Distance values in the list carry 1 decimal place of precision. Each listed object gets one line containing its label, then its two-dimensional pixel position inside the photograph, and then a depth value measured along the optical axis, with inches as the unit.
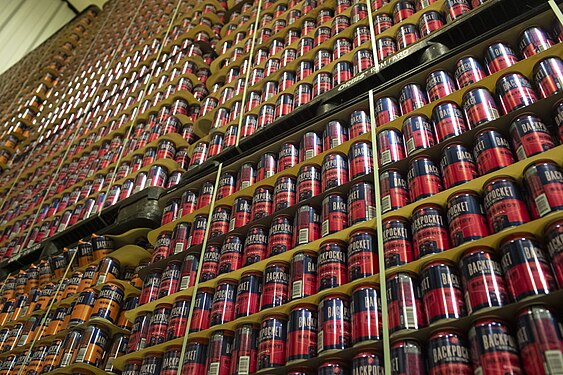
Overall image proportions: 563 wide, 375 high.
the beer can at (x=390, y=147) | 86.3
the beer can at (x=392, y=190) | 79.3
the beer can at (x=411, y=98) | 92.6
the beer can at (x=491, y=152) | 72.0
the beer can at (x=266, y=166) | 107.6
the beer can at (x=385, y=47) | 114.2
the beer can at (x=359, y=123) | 97.2
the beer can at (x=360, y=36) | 124.6
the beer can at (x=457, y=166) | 74.5
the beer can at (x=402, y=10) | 118.0
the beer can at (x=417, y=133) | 84.2
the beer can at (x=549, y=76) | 74.5
